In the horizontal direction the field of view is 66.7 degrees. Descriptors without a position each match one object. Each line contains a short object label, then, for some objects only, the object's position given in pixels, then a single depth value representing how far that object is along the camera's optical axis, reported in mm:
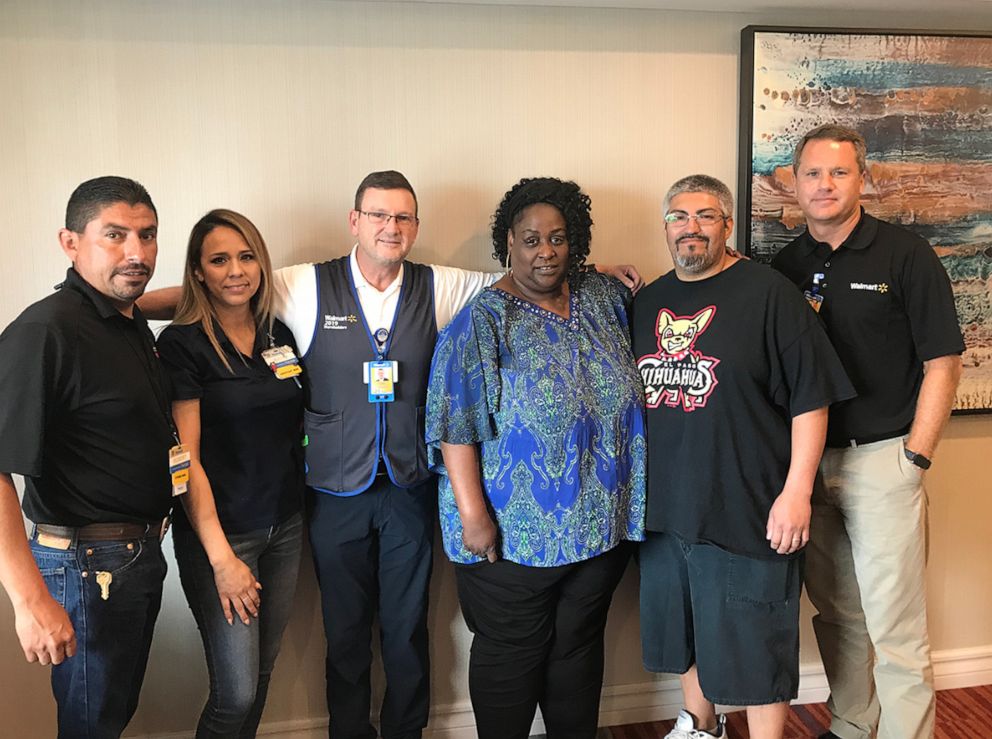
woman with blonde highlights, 1891
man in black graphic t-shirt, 1939
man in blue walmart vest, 2115
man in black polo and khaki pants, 2053
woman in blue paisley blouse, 1982
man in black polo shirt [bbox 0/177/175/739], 1522
